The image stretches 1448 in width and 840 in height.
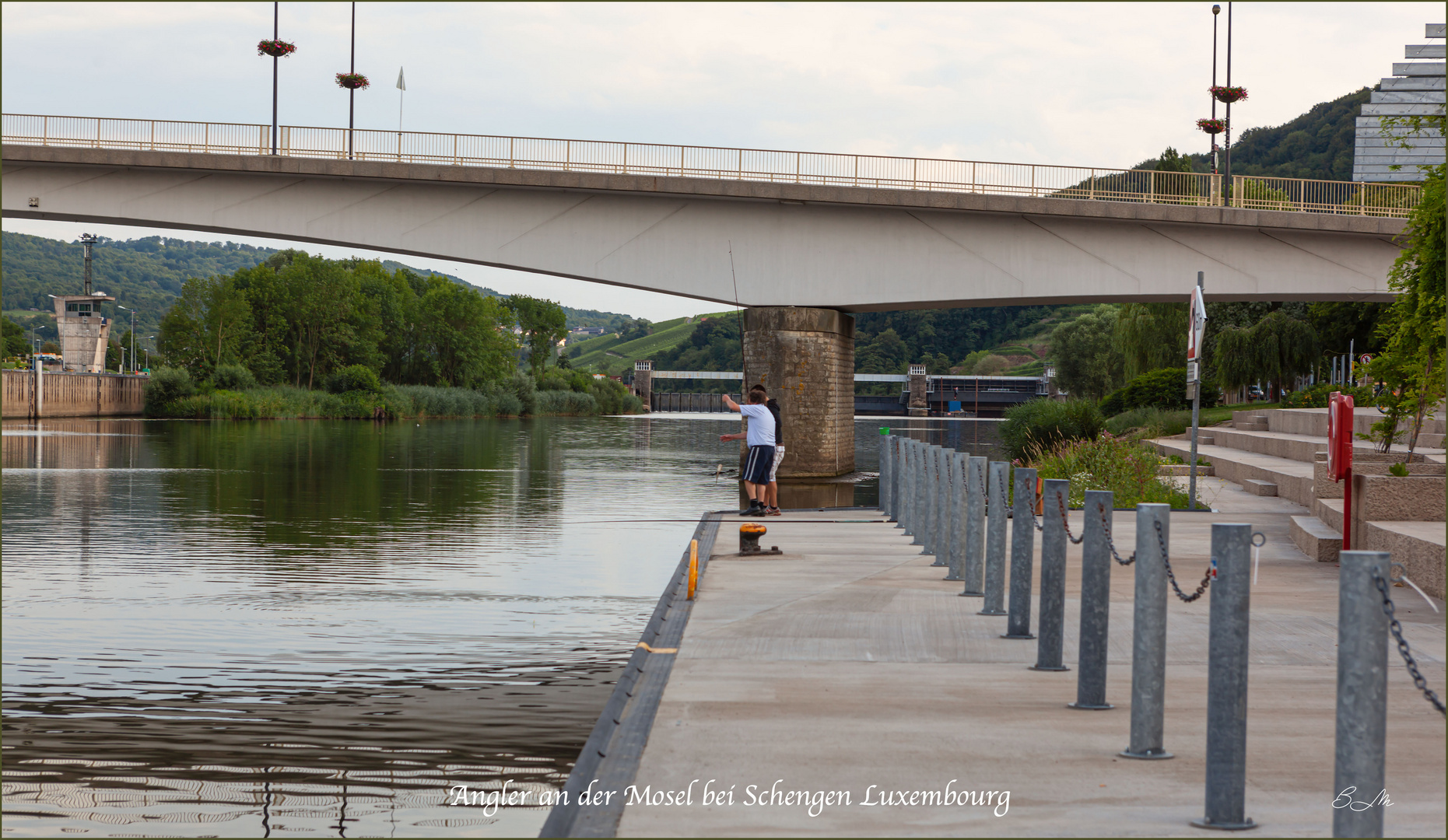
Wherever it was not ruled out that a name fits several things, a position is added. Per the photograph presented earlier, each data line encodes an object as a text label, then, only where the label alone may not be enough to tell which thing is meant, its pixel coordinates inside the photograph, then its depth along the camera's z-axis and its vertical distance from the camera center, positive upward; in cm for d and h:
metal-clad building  7124 +1903
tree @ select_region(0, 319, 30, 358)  13625 +510
